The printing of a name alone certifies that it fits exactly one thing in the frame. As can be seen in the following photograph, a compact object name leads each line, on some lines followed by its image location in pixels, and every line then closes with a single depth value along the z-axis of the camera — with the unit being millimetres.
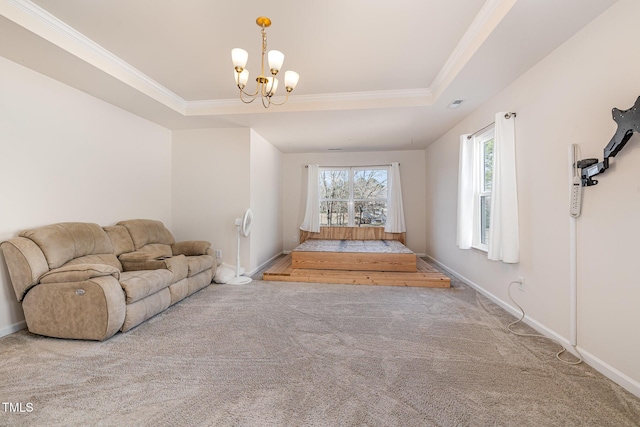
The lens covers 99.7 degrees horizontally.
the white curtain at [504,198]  2680
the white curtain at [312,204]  6121
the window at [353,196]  6242
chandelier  2027
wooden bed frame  3893
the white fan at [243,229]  4052
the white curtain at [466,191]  3592
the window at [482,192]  3512
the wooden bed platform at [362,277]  3836
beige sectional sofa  2223
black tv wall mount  1514
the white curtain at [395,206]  5918
